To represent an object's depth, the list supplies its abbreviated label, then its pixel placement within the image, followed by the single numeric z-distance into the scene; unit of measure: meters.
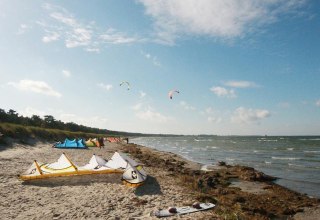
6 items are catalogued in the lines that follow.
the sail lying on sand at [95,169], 12.09
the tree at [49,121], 55.29
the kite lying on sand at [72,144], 30.55
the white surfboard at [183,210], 8.47
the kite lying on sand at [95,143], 36.72
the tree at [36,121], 47.15
